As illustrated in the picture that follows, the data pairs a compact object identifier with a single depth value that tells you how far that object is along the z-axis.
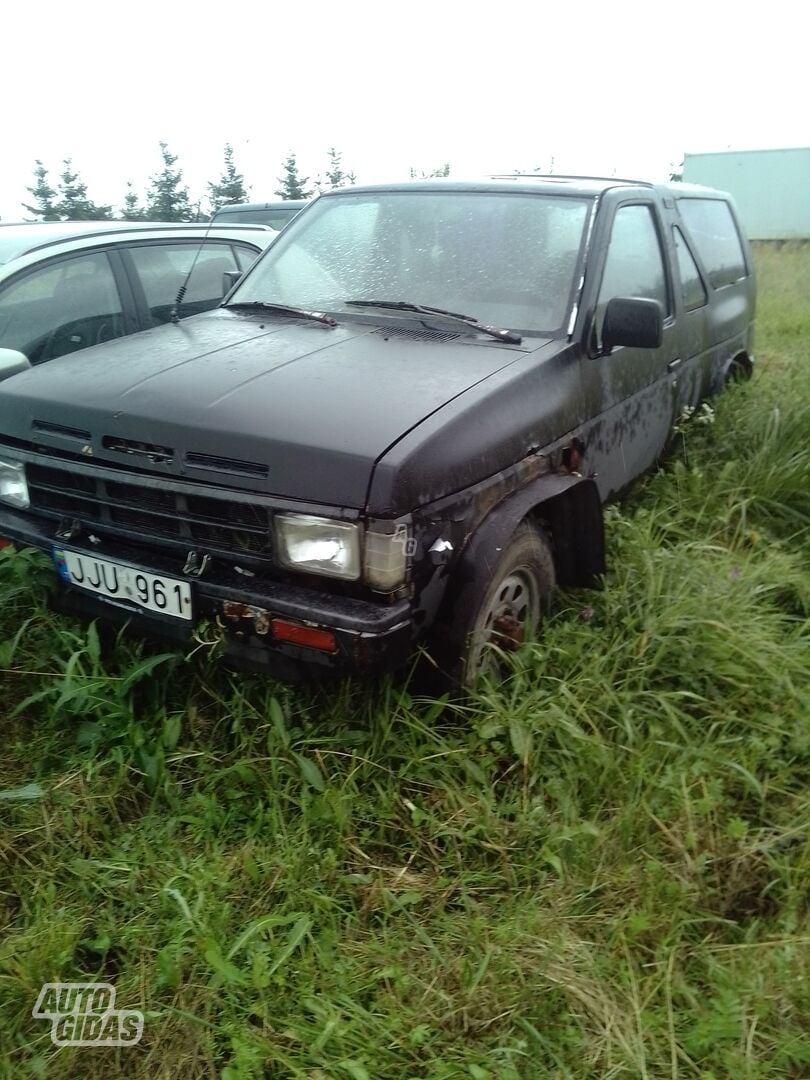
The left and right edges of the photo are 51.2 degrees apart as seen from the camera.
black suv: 2.24
